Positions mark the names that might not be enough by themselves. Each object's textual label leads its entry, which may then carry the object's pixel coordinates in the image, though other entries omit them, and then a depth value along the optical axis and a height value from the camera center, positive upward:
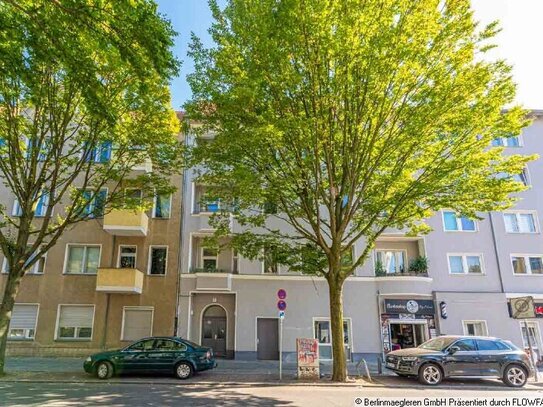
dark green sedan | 13.82 -1.28
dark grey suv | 13.37 -1.41
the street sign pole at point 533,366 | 14.58 -1.76
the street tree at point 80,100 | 7.95 +5.90
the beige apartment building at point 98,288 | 20.61 +1.74
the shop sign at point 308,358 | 13.83 -1.28
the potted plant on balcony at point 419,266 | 21.86 +2.81
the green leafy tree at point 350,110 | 11.17 +6.30
